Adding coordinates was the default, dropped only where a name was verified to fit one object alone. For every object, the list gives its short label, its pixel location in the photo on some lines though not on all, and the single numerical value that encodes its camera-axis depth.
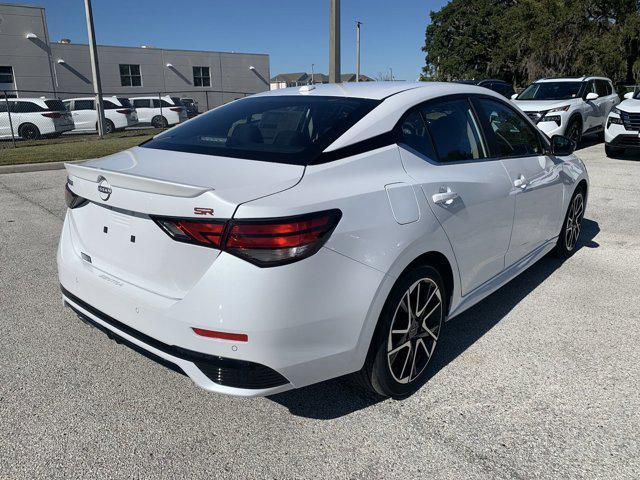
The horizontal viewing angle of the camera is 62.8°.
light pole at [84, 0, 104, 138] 18.78
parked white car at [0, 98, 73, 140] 18.59
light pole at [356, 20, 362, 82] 45.64
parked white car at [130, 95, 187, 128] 25.05
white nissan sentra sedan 2.08
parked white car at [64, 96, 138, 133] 22.02
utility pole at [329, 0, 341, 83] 12.19
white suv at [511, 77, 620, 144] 11.38
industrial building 30.31
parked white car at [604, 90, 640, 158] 10.37
